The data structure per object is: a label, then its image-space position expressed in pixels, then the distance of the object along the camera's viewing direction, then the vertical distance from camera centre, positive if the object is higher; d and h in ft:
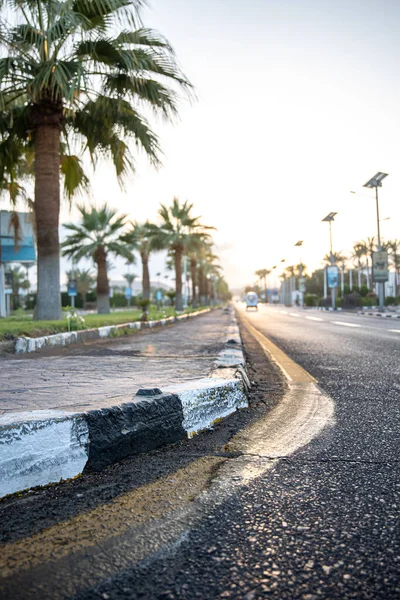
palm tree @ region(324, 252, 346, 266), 308.40 +21.50
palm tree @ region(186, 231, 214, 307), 119.24 +12.50
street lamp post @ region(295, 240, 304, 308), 249.12 +1.53
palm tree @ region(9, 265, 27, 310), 255.09 +13.32
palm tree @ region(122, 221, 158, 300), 107.86 +12.35
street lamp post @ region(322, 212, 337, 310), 197.70 +29.88
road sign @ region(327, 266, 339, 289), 173.68 +5.81
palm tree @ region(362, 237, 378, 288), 255.70 +23.38
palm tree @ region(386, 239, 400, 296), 245.86 +20.27
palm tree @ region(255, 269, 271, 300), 573.74 +24.21
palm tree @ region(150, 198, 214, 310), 116.98 +14.93
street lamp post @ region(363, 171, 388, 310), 126.21 +27.81
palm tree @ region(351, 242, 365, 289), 265.75 +22.23
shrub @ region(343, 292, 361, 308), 170.40 -2.56
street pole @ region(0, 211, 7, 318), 93.40 +1.14
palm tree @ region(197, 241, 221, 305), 201.05 +11.81
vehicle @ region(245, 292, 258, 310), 212.64 -2.25
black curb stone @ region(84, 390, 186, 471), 7.20 -2.03
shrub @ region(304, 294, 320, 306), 236.63 -3.16
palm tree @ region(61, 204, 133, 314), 102.83 +11.36
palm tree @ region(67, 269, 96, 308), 224.27 +9.47
